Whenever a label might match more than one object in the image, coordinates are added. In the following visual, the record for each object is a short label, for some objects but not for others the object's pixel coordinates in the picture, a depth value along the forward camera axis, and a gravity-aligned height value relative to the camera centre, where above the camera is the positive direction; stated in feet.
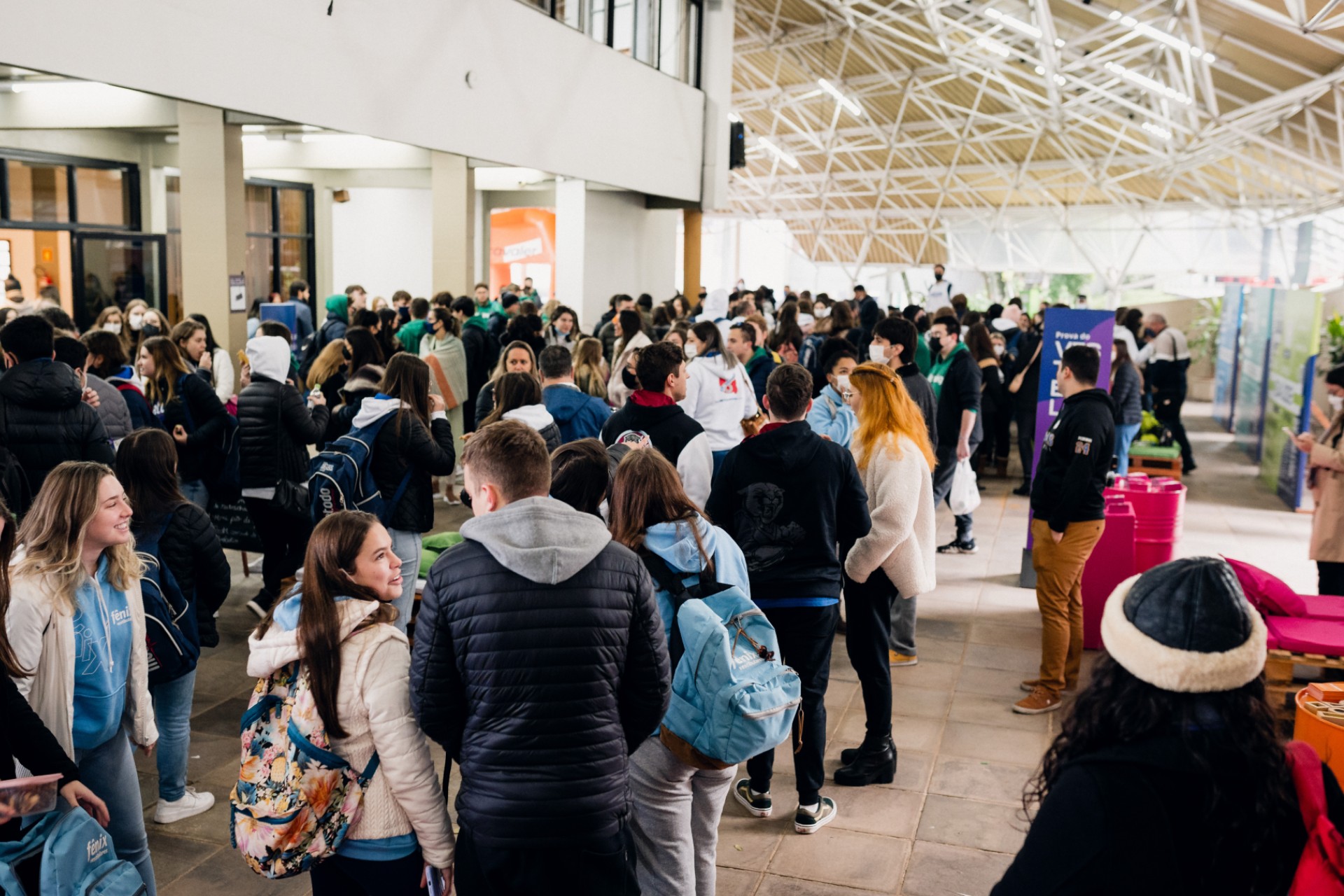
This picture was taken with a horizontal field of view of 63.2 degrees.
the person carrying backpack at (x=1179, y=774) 5.56 -2.36
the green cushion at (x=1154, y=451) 36.52 -4.49
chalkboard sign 21.24 -4.49
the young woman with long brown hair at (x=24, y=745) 8.41 -3.55
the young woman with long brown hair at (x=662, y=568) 10.41 -2.50
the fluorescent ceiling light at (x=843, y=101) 105.40 +20.65
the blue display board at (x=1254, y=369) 43.96 -2.08
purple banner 24.49 -0.47
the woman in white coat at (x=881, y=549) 15.10 -3.27
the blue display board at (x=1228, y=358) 53.31 -2.00
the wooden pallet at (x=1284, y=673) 16.11 -5.30
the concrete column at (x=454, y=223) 42.52 +2.99
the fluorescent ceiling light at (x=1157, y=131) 76.59 +12.97
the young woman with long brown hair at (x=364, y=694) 8.57 -3.09
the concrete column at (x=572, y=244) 52.16 +2.77
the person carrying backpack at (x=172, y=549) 13.56 -3.19
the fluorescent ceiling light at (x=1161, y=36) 50.34 +12.96
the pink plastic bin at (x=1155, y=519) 22.94 -4.23
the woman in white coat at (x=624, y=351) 25.67 -1.20
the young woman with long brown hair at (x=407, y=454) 17.80 -2.55
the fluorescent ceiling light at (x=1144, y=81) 61.46 +13.34
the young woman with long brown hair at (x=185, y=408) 20.36 -2.15
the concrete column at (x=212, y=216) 30.12 +2.15
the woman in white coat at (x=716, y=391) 21.47 -1.68
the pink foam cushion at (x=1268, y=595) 17.03 -4.27
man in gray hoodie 8.05 -2.89
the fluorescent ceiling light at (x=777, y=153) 128.77 +18.56
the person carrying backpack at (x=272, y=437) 19.66 -2.56
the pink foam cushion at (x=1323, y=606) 17.28 -4.54
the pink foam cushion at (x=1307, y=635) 16.03 -4.66
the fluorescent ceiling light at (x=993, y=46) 71.26 +17.45
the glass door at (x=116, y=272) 40.68 +0.71
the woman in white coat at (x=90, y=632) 9.70 -3.14
